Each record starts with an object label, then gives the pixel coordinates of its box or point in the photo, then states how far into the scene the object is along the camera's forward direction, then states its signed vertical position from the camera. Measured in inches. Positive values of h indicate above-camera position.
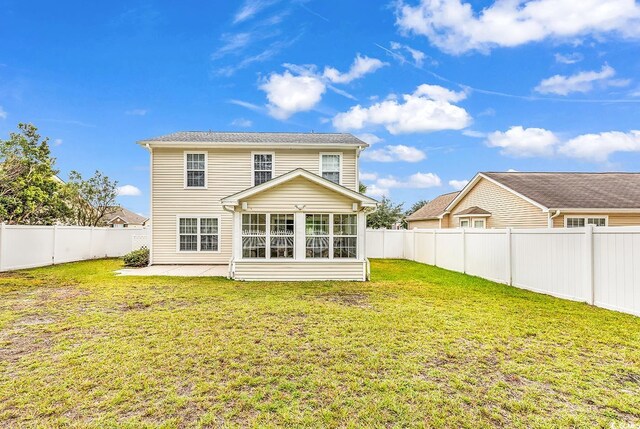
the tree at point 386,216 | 1335.5 +27.8
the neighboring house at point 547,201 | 564.1 +40.0
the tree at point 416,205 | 1696.6 +90.7
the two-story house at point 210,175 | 594.9 +89.6
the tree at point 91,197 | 919.7 +78.7
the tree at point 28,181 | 701.9 +98.4
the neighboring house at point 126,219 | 1673.2 +30.4
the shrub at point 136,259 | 577.9 -61.4
